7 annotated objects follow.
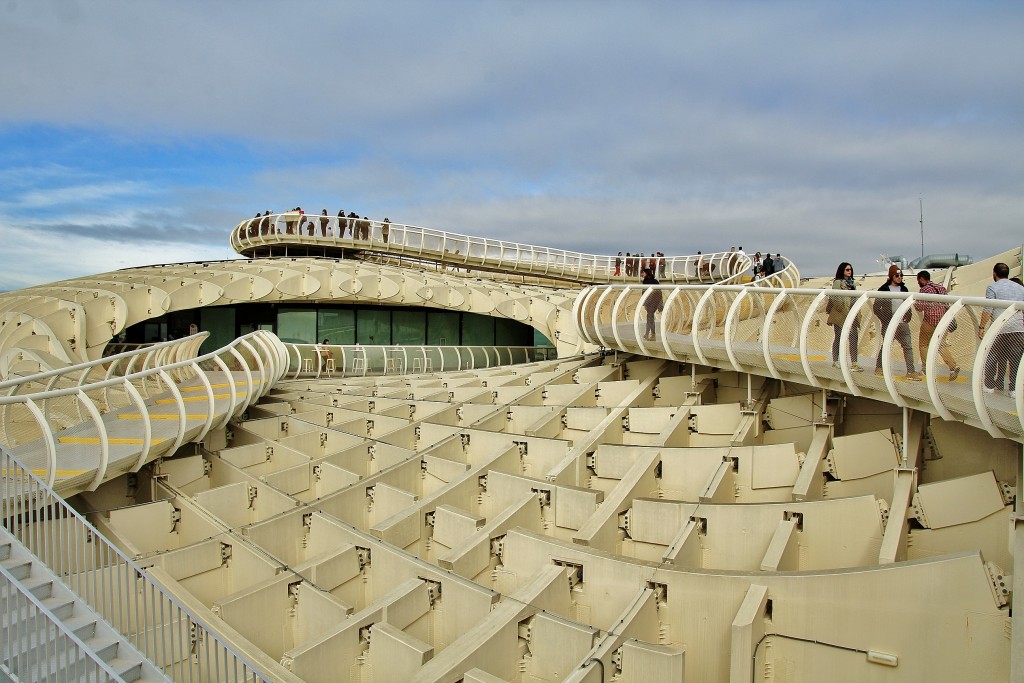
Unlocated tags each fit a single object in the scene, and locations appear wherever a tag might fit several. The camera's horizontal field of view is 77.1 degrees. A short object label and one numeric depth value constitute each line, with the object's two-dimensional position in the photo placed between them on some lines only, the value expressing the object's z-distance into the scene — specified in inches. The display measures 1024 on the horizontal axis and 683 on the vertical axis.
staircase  191.2
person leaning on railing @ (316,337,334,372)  868.0
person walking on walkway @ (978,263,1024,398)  238.4
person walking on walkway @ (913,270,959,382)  276.2
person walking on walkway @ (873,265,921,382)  296.8
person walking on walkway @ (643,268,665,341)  518.6
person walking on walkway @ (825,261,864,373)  332.5
